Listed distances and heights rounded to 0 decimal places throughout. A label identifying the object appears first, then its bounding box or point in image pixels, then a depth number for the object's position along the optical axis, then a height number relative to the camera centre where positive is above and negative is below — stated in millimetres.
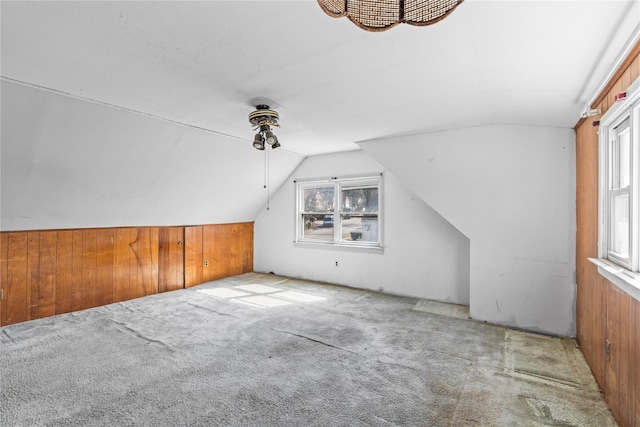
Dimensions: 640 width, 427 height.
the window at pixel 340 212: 4809 +99
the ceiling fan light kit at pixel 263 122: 2711 +888
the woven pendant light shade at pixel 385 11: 865 +609
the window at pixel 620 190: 1630 +171
